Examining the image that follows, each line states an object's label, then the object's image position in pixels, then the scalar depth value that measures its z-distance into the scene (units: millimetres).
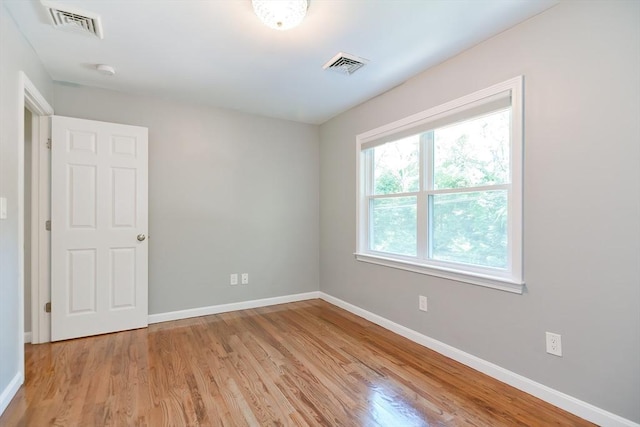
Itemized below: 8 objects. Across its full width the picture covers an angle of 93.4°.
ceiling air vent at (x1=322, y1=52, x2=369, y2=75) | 2438
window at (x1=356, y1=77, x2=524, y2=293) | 2100
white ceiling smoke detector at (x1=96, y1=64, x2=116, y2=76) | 2594
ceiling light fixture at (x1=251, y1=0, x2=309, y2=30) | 1729
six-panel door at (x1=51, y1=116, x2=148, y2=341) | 2793
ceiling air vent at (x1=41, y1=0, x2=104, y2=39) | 1882
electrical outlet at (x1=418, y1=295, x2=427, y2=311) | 2686
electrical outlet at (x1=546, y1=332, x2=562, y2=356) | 1828
